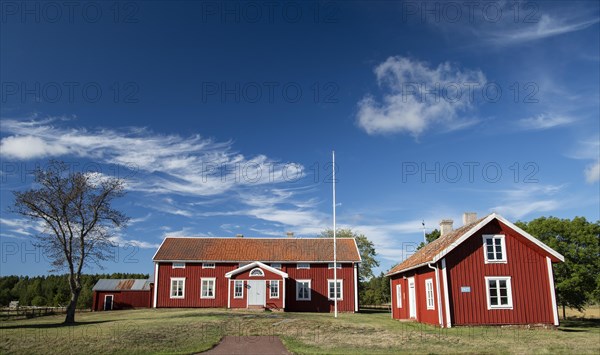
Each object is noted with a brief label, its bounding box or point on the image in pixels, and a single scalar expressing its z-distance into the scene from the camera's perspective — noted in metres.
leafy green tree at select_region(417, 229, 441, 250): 43.64
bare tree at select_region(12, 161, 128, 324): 28.14
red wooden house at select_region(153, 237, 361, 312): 40.56
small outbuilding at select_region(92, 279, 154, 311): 48.25
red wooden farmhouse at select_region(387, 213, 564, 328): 23.03
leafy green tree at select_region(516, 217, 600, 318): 33.34
